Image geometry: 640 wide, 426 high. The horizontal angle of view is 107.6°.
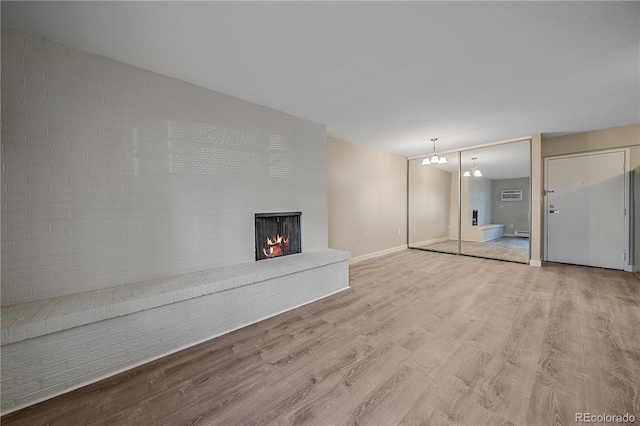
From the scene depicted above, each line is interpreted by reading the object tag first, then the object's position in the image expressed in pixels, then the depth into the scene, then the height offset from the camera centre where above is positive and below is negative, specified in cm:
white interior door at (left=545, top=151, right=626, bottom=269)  411 -5
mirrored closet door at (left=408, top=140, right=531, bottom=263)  473 +11
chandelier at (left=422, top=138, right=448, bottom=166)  473 +101
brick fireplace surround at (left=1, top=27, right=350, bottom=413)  166 -8
